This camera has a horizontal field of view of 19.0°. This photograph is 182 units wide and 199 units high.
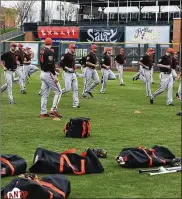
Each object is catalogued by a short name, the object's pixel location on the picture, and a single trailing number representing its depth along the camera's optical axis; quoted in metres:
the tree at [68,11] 74.24
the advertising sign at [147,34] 50.69
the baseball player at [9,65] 17.91
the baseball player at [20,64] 22.17
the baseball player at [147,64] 21.02
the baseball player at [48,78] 14.58
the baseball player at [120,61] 29.07
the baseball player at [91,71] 21.11
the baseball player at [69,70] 17.06
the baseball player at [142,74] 22.45
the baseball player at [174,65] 20.67
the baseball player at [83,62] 22.79
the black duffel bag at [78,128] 11.45
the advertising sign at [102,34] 53.72
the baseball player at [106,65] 23.52
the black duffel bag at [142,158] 8.48
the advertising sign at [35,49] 45.91
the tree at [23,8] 74.53
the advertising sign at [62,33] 55.75
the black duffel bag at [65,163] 8.06
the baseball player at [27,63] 24.83
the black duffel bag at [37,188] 6.57
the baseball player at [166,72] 17.66
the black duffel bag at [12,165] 7.94
